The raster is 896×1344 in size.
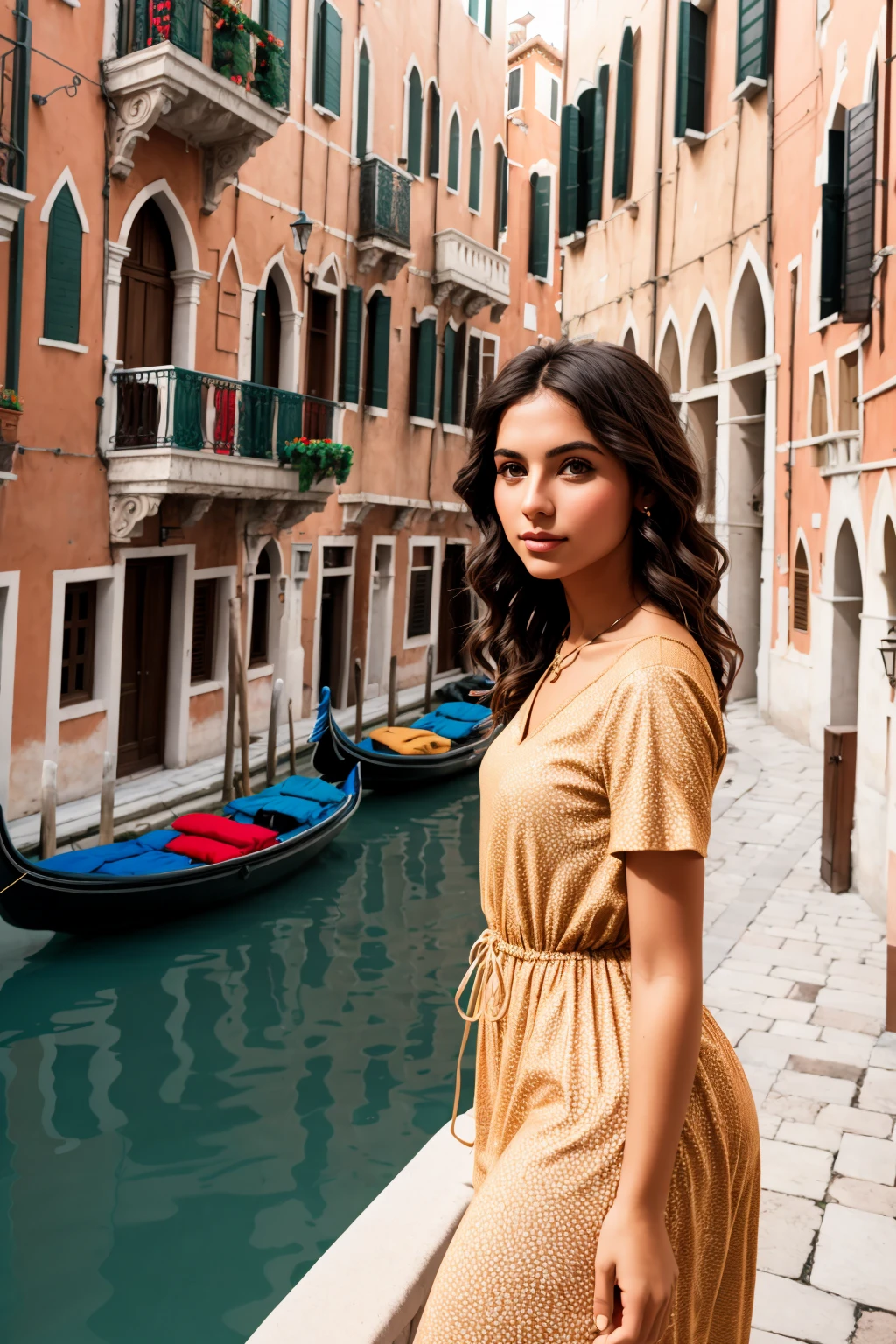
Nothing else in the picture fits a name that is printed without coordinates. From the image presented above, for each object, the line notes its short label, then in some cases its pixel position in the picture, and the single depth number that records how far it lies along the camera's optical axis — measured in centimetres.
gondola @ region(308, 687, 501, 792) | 1116
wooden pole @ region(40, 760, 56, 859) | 812
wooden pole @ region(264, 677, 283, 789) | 1129
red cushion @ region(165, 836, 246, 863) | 816
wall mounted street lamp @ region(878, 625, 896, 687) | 623
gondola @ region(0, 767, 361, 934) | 697
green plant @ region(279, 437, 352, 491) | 1170
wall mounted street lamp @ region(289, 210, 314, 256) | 1207
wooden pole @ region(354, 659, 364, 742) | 1371
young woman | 116
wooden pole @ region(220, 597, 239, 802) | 1084
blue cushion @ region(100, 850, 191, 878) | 758
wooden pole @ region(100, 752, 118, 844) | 876
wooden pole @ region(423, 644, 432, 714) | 1585
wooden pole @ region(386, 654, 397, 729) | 1459
